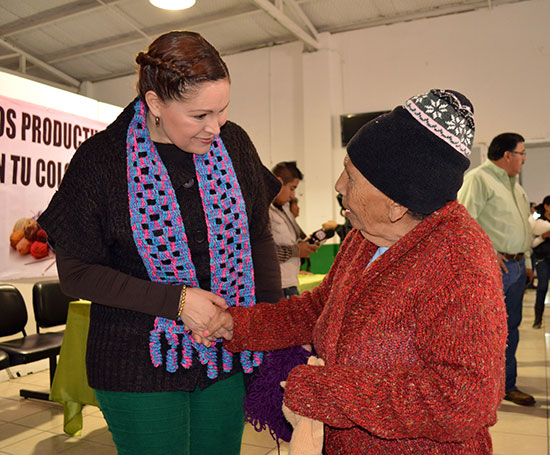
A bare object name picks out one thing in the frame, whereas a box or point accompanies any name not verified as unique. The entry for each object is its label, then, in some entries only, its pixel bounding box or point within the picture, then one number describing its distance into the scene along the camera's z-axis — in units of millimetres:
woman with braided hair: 1213
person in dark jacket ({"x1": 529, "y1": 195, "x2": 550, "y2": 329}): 5781
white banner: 4332
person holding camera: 3883
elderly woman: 868
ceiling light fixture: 5285
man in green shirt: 3529
